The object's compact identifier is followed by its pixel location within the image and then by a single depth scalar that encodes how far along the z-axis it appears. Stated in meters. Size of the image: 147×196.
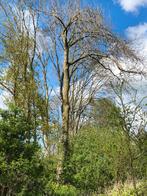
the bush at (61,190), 6.97
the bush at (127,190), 7.80
